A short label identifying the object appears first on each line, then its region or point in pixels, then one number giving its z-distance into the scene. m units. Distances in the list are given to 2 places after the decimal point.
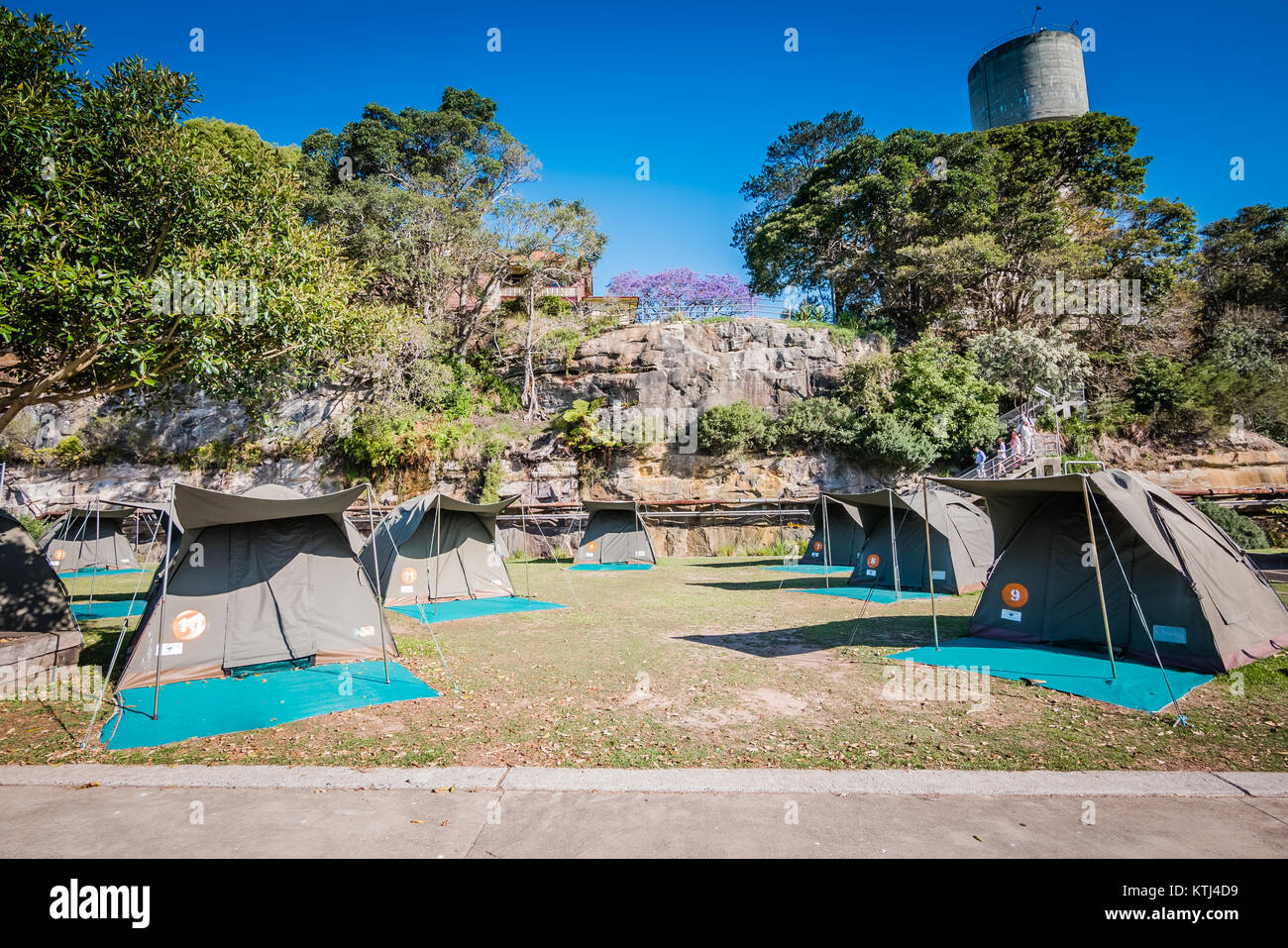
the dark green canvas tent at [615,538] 19.44
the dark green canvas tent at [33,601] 6.55
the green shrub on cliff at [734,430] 24.45
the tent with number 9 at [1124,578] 6.09
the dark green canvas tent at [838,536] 16.23
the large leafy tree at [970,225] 25.17
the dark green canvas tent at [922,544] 11.92
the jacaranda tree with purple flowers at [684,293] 29.55
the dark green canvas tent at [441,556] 11.64
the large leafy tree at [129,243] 6.07
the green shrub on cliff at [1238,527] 14.72
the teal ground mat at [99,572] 19.33
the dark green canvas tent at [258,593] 6.36
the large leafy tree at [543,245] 26.67
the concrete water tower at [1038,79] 43.75
